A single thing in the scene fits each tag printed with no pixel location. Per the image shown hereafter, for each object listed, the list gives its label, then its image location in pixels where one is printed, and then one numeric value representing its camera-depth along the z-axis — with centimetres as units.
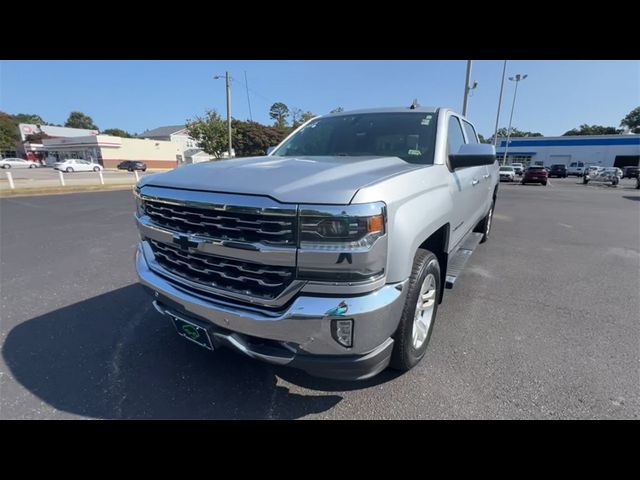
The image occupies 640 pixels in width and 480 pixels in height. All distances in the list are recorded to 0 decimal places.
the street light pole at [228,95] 3044
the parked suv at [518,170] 3342
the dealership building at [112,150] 4991
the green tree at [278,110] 9595
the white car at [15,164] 4266
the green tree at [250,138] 4910
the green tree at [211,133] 3784
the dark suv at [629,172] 3829
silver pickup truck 161
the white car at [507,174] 2647
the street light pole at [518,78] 3993
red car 2366
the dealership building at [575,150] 4903
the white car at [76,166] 3910
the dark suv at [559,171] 3644
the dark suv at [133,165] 4378
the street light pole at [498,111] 3785
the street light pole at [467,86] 1468
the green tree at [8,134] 5699
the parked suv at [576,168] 4538
